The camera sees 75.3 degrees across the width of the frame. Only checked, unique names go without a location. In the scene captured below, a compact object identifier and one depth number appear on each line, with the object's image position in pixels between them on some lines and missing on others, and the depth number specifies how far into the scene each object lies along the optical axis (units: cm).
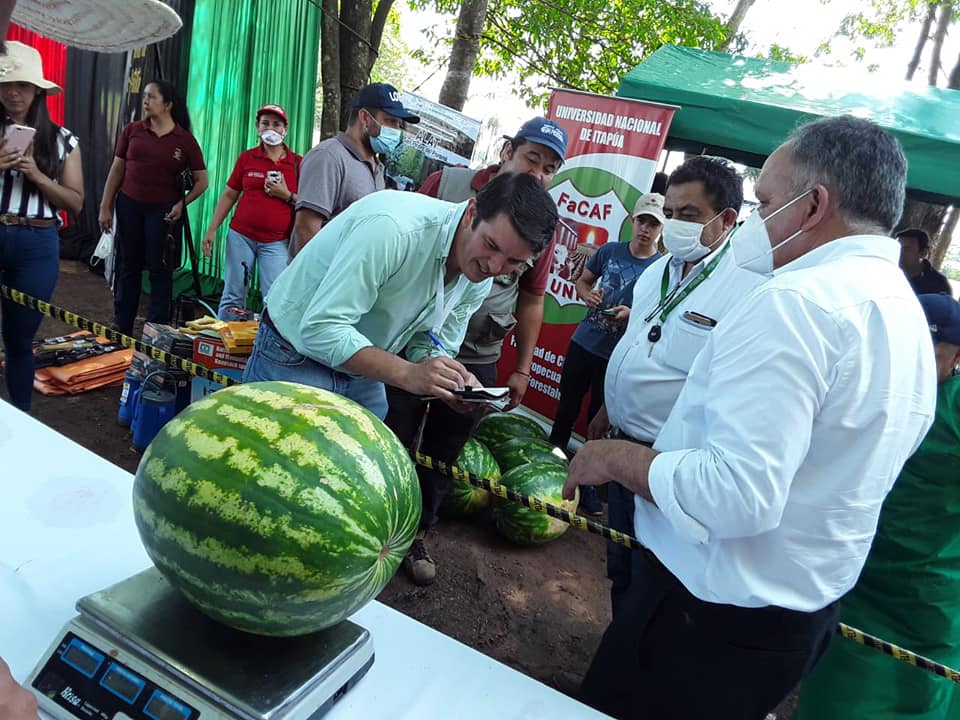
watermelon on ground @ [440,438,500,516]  396
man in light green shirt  200
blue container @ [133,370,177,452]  404
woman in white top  320
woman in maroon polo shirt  526
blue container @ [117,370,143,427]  430
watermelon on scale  98
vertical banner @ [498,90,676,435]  543
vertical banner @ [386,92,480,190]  666
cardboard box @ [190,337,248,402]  392
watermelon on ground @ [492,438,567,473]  438
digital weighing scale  95
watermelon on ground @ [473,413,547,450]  468
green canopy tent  503
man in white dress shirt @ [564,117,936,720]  123
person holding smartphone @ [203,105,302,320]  555
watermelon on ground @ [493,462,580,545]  389
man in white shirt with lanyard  236
